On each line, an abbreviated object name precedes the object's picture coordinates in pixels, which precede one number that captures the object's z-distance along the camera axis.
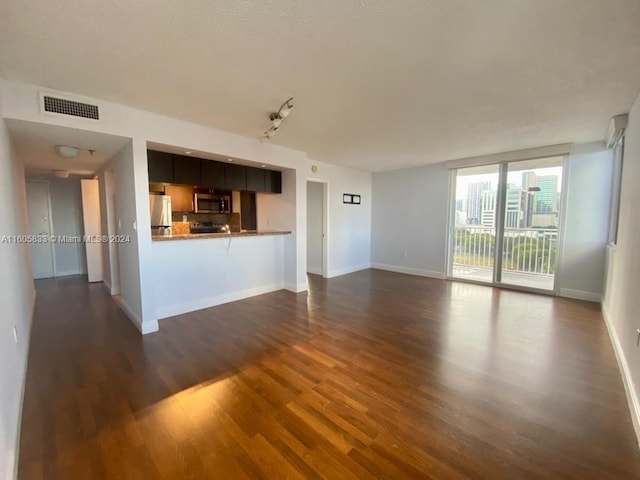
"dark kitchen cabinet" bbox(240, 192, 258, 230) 5.61
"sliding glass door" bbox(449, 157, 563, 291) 4.54
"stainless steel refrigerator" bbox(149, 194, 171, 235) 5.02
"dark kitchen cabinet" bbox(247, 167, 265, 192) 4.36
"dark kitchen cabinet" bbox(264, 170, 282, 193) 4.60
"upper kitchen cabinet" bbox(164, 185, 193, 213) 5.51
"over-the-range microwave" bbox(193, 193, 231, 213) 5.74
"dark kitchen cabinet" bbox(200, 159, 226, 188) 3.80
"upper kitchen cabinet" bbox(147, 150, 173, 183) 3.32
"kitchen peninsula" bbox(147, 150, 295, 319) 3.49
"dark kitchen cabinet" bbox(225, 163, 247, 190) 4.08
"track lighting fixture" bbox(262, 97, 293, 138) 2.64
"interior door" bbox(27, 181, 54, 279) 5.53
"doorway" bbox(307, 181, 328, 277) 5.81
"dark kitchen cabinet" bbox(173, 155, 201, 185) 3.52
